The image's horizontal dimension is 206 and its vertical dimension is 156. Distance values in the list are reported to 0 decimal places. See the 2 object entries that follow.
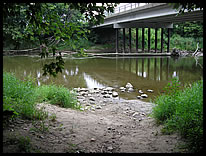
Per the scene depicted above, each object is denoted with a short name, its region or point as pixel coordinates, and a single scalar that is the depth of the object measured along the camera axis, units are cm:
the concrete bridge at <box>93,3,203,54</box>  2338
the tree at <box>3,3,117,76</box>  370
